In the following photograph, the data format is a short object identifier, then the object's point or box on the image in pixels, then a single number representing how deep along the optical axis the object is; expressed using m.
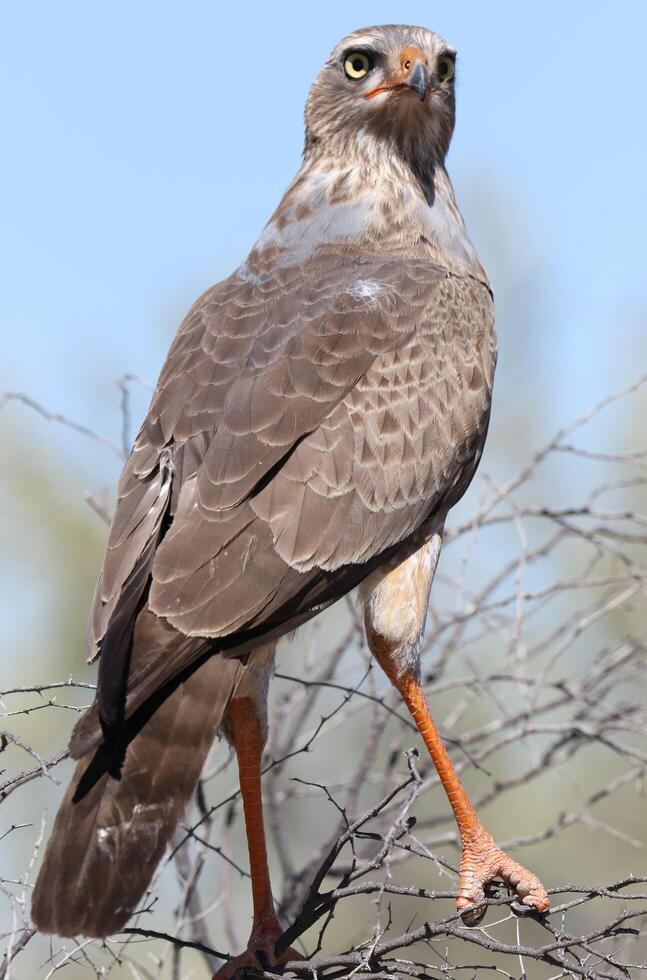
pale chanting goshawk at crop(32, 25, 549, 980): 8.14
